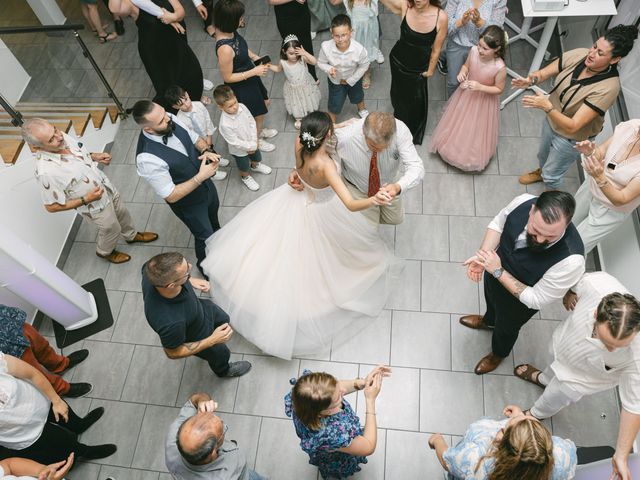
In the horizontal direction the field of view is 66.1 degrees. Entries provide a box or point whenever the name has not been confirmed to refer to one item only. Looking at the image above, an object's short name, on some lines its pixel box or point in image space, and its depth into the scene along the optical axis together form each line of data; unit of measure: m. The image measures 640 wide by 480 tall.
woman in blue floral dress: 2.29
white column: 3.44
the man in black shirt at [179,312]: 2.69
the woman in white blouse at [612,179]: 3.00
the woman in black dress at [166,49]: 4.50
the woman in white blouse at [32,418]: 2.76
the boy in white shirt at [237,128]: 3.95
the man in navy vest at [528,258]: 2.49
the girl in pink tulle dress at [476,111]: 3.84
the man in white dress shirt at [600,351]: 2.27
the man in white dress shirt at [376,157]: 3.13
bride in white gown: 3.58
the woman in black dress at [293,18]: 4.61
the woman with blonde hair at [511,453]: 2.01
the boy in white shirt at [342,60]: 4.20
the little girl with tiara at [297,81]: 4.43
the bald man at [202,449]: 2.26
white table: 4.13
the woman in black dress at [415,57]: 4.00
